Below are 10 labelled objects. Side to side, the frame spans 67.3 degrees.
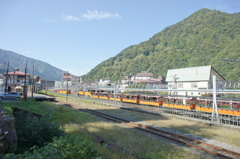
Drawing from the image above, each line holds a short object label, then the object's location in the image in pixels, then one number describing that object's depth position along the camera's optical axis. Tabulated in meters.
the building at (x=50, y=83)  146.07
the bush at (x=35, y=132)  8.12
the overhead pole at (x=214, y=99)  17.14
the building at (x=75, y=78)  149.62
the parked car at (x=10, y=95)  29.97
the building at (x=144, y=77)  99.34
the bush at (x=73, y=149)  5.35
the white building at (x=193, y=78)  44.67
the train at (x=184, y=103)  18.36
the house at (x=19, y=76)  84.09
